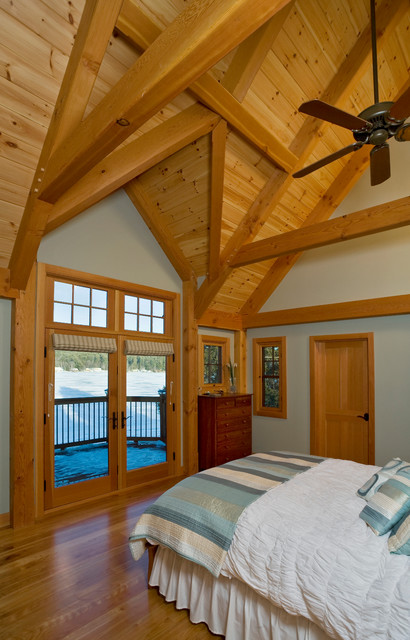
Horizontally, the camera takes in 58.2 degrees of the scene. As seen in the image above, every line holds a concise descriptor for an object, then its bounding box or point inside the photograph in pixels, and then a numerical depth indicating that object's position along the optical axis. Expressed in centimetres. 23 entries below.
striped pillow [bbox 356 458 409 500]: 225
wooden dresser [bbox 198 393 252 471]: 498
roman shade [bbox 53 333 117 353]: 374
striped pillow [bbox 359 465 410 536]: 185
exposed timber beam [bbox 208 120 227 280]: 353
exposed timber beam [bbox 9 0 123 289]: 222
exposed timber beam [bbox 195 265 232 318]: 483
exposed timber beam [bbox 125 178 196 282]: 451
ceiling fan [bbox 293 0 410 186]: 219
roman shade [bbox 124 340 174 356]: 441
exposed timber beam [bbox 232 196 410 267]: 353
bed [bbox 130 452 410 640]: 153
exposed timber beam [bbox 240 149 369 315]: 486
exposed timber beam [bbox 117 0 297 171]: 254
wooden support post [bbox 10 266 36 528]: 335
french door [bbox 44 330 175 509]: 376
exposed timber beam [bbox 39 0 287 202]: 164
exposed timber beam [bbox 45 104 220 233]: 323
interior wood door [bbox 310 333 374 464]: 477
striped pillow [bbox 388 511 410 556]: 170
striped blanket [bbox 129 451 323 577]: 204
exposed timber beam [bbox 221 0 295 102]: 307
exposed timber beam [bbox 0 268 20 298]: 335
